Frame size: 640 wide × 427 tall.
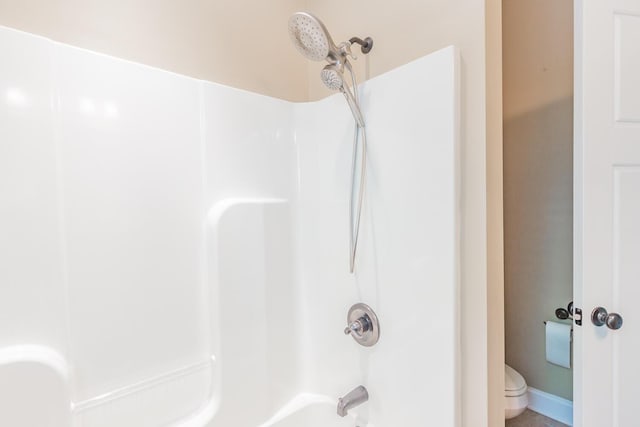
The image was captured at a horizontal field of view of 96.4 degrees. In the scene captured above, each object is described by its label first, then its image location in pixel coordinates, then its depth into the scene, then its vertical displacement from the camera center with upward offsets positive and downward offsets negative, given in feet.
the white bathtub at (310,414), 4.28 -3.22
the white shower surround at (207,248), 2.77 -0.50
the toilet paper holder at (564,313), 5.72 -2.30
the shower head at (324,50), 3.25 +1.89
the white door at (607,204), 3.62 -0.05
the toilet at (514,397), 5.86 -4.03
